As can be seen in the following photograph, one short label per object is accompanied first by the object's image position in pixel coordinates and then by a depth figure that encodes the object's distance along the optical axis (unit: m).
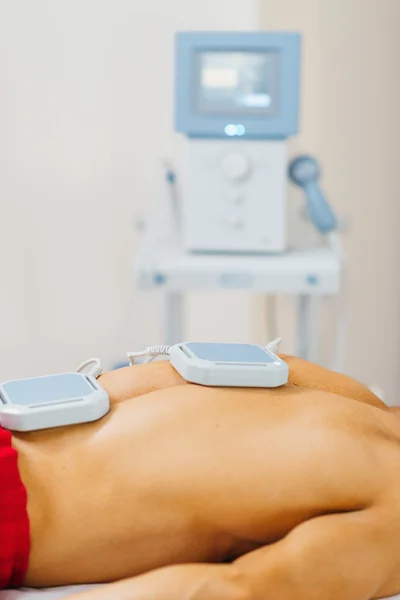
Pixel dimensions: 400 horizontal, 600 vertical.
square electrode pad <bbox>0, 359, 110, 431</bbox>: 2.02
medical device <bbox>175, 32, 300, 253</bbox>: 3.31
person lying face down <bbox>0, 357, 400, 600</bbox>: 1.91
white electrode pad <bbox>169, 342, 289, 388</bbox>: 2.18
